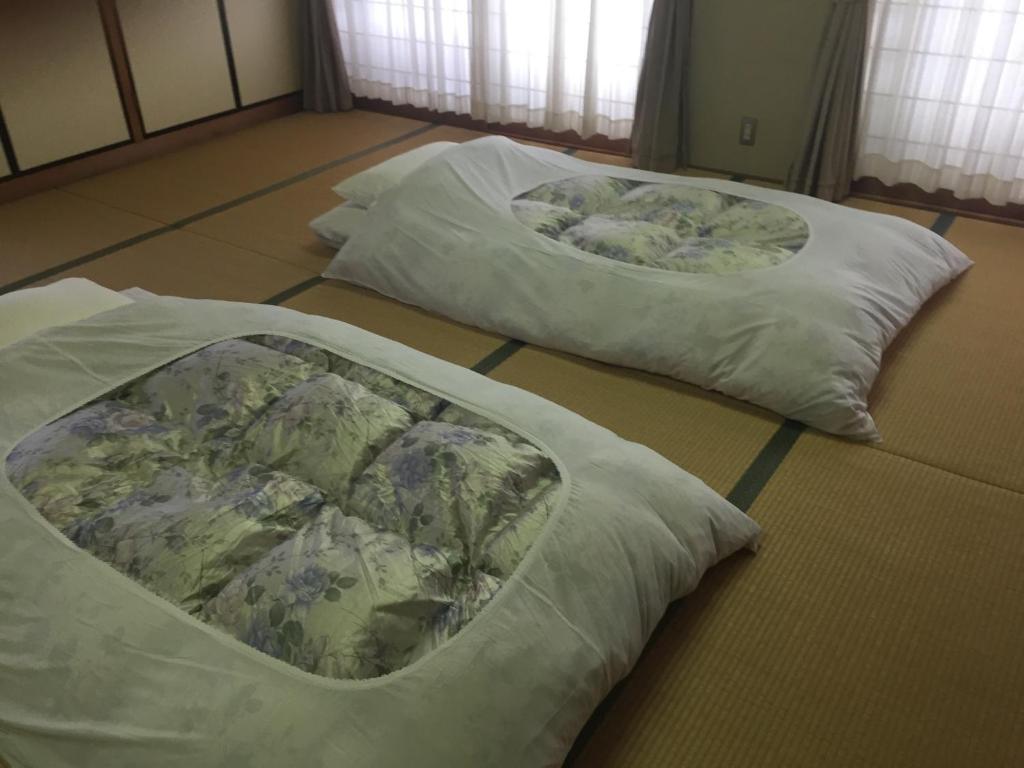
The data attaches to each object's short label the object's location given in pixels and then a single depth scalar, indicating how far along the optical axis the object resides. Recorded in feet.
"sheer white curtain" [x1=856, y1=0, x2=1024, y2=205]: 10.74
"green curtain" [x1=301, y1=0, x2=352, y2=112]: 15.69
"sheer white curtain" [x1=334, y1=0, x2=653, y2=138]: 13.26
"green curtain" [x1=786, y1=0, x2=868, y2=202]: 11.28
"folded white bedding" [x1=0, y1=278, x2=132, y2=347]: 7.84
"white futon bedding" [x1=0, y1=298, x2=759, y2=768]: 4.24
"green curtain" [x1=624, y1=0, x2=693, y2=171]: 12.41
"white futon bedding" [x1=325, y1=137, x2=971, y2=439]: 7.60
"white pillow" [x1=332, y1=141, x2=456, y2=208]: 10.69
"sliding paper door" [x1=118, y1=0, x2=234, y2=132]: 13.94
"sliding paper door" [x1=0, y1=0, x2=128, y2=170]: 12.42
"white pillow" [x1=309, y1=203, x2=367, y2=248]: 10.59
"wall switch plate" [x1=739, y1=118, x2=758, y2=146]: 12.80
